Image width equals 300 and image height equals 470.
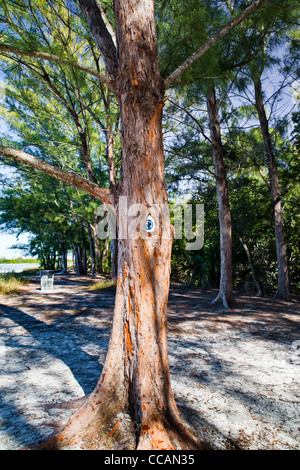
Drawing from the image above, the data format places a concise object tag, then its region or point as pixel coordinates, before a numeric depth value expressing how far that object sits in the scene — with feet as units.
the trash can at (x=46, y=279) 28.71
